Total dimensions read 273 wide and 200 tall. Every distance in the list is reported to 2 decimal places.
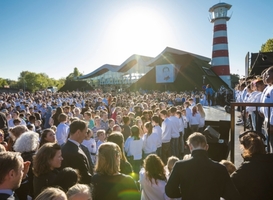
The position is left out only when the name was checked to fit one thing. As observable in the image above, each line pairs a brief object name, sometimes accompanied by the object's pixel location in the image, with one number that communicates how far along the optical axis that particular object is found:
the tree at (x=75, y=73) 81.22
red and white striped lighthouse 32.25
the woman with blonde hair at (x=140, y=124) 6.95
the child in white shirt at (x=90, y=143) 5.07
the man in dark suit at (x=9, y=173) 1.92
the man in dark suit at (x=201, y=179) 2.41
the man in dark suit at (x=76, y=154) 3.03
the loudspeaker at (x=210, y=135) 6.96
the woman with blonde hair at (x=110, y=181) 2.46
